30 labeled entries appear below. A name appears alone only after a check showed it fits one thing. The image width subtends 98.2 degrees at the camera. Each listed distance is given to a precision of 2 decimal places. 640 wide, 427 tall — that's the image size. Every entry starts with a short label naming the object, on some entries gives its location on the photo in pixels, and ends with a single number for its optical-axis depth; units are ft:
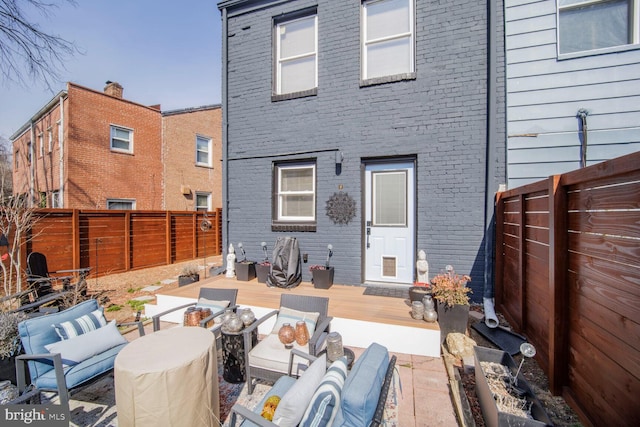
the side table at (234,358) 9.50
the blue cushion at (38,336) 8.03
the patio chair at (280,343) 8.87
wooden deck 11.18
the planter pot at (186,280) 18.97
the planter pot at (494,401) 5.98
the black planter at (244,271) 18.75
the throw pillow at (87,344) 8.34
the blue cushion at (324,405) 5.14
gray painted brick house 15.46
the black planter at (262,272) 18.01
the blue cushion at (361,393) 4.75
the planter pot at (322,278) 16.81
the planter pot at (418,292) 13.12
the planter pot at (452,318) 11.59
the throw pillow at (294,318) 10.47
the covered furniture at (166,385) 5.90
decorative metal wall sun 17.37
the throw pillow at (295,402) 5.39
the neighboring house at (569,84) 13.07
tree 15.64
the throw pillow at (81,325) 8.88
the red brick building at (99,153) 33.55
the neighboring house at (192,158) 42.52
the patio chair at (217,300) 12.10
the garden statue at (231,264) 19.40
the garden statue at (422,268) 14.96
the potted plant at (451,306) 11.58
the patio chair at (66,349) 7.75
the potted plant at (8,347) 8.65
